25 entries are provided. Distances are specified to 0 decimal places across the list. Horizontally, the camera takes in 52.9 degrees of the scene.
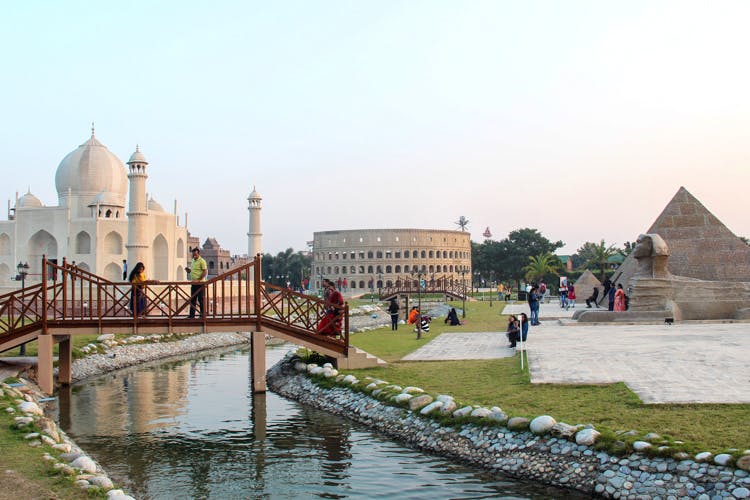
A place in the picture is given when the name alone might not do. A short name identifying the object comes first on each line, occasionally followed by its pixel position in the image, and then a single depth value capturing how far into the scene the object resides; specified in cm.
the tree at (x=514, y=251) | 9550
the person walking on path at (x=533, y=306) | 2447
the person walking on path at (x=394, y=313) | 2973
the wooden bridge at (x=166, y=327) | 1692
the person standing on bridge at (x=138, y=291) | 1698
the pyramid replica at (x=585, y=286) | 4500
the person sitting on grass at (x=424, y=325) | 2640
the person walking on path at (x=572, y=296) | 4168
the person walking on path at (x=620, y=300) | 2649
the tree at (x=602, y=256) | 6062
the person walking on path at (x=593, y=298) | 3488
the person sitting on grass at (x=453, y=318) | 3050
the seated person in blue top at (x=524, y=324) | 1789
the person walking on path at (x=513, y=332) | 1988
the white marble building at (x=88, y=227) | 5481
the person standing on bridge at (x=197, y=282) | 1712
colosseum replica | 11738
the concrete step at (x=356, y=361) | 1720
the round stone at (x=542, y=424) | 1024
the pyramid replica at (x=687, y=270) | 2509
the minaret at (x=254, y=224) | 5322
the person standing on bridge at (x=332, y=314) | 1714
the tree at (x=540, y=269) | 7381
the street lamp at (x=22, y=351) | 2092
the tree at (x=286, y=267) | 12225
